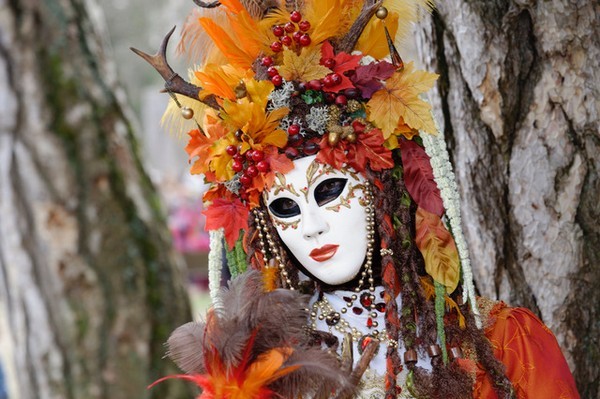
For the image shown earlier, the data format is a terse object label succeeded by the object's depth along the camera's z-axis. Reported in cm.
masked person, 420
